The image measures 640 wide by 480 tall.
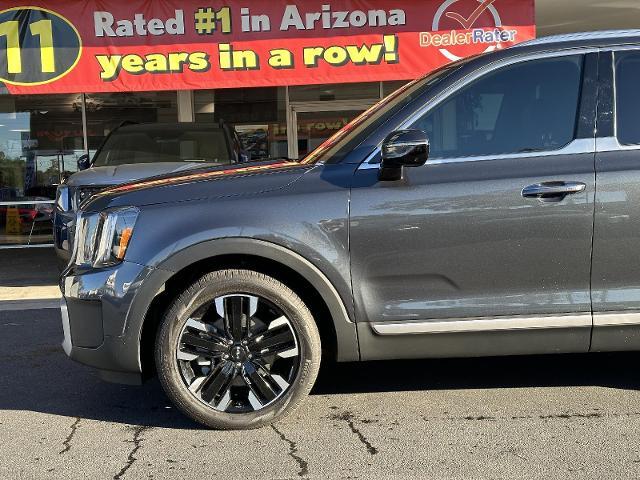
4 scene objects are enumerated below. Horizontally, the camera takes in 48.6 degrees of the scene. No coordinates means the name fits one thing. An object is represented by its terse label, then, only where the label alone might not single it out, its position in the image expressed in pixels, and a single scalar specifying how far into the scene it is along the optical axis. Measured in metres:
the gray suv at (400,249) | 3.69
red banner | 9.03
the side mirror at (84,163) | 8.94
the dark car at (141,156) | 7.36
